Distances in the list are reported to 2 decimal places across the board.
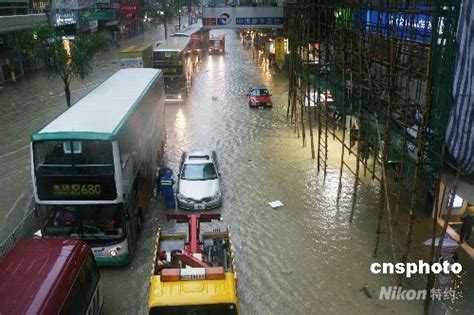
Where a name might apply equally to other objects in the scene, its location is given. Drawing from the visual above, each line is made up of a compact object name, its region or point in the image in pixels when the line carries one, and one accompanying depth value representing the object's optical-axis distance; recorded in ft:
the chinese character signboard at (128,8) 232.12
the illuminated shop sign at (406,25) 42.14
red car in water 95.96
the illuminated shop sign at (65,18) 149.01
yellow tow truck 25.93
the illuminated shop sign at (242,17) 97.86
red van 24.41
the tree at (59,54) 88.58
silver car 51.62
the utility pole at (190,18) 309.79
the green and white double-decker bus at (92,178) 36.01
